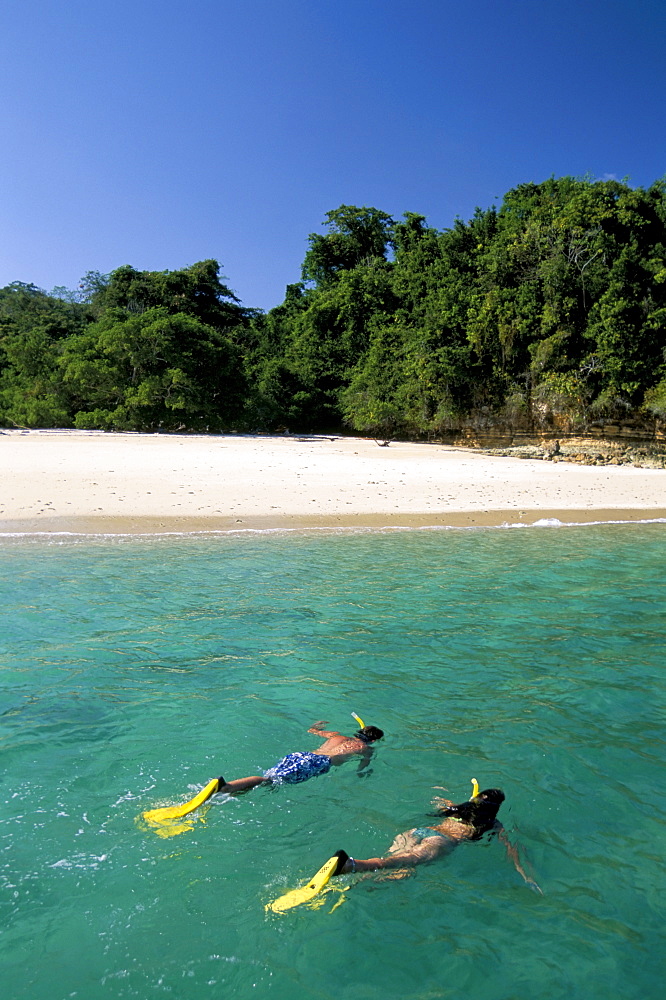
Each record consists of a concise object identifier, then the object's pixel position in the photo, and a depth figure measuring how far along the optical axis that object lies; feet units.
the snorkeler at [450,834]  9.58
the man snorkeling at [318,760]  11.44
